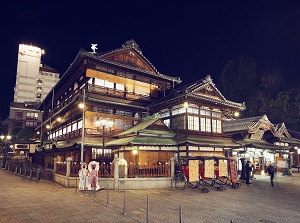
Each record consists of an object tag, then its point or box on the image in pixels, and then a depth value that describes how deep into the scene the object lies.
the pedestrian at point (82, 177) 15.82
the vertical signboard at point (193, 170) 17.21
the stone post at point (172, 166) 18.17
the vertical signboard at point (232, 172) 18.39
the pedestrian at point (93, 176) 15.46
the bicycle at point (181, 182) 17.59
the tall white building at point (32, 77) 90.29
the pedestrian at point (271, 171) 20.21
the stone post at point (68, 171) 17.92
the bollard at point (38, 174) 22.08
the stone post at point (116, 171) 16.95
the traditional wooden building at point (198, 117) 22.97
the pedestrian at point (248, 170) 20.72
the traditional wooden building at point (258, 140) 29.60
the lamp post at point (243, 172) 23.11
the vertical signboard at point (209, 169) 17.98
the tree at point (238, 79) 57.06
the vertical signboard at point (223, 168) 19.12
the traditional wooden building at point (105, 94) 25.08
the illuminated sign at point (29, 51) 94.12
